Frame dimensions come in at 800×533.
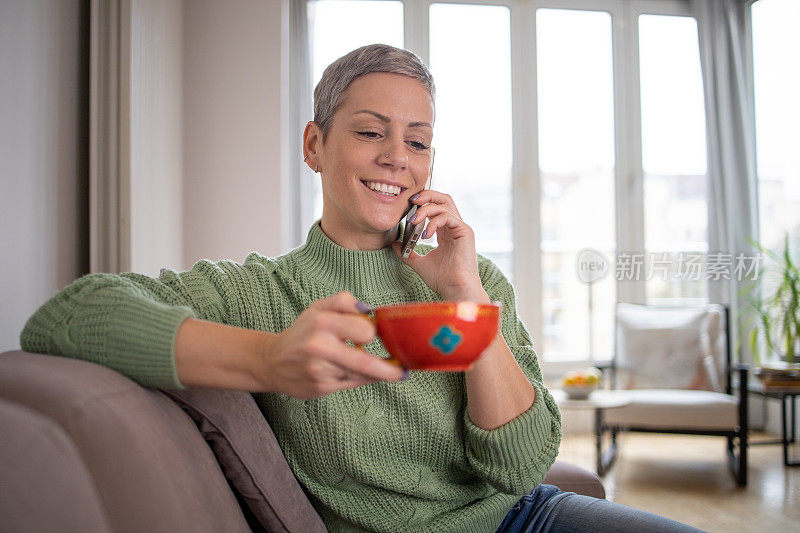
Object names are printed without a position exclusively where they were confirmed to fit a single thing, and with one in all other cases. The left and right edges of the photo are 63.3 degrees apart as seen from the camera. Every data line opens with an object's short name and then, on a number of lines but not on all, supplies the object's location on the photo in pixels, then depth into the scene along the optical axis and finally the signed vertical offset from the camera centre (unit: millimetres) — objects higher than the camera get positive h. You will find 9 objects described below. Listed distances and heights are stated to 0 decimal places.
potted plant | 3875 -294
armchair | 3672 -637
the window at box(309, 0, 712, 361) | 5031 +1089
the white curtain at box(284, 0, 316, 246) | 4758 +1226
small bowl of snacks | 3600 -591
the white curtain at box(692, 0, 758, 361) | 4969 +1111
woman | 1130 -85
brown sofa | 687 -192
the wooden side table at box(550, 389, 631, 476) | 3486 -685
